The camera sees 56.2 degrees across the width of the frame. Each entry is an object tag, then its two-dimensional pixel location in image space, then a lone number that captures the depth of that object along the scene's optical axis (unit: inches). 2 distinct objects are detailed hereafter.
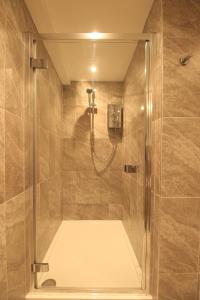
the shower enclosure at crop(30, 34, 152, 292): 50.8
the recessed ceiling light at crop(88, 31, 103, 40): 47.2
